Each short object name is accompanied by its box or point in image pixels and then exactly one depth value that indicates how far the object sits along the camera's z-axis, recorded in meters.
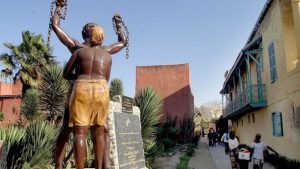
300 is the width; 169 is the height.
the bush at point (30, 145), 4.54
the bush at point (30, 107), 8.48
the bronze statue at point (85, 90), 2.25
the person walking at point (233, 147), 7.42
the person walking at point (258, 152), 6.73
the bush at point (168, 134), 12.50
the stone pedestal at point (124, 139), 4.33
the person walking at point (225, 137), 10.90
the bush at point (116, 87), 10.52
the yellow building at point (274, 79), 8.86
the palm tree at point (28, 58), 14.75
